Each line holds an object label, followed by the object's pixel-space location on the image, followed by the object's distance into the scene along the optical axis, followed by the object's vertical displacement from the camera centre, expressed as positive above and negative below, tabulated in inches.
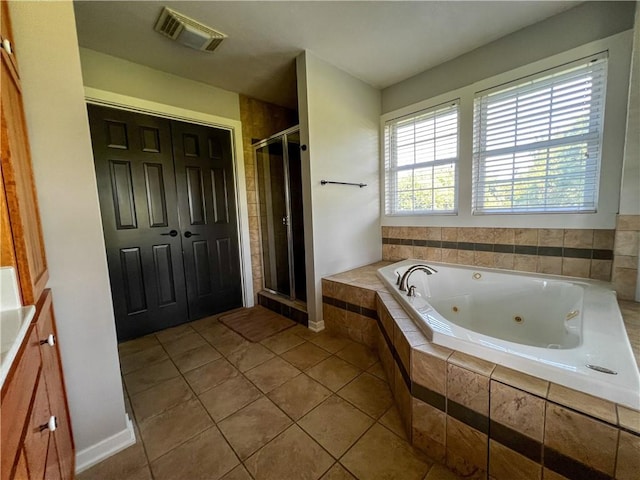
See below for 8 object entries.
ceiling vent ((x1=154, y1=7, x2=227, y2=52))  65.7 +51.3
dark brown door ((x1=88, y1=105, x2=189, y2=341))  82.2 +0.6
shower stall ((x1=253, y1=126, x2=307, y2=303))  102.7 +0.3
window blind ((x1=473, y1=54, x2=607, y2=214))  70.2 +19.1
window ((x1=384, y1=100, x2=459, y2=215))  96.3 +19.3
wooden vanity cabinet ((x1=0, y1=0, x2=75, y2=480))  20.8 -12.6
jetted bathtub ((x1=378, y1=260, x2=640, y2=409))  34.7 -23.2
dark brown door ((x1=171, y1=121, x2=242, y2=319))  97.7 +0.2
